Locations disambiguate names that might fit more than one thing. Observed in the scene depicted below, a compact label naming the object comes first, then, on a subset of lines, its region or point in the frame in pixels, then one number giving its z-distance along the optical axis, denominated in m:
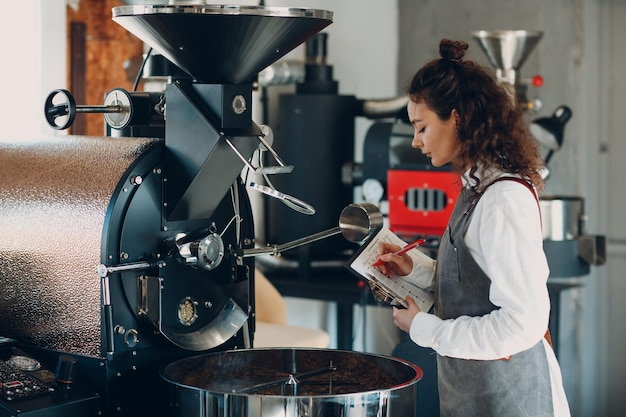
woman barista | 2.05
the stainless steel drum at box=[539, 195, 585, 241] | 4.05
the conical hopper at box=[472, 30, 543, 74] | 4.38
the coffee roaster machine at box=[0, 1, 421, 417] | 1.98
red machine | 4.01
